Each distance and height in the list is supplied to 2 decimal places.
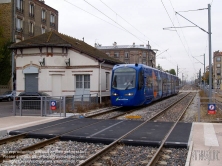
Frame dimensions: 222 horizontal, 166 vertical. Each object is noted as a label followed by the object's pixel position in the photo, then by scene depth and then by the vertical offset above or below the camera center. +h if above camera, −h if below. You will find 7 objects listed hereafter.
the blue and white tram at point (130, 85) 20.56 +0.08
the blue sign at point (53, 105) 16.97 -1.09
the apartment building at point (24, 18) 43.91 +10.62
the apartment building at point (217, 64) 123.81 +9.32
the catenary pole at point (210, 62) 19.48 +1.67
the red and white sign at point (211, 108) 14.29 -1.06
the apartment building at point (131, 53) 89.31 +10.04
